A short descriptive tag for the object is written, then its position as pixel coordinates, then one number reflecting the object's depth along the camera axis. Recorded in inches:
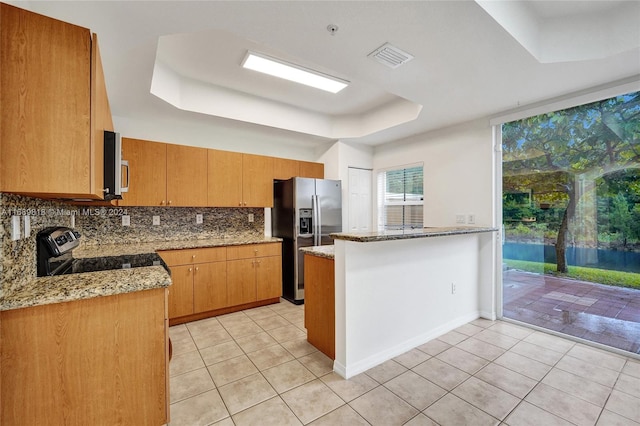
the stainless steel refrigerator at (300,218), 155.6
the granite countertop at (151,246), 103.9
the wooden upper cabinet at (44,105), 46.2
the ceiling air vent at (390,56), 81.3
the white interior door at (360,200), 184.4
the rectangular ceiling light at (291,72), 104.7
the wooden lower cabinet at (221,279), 126.6
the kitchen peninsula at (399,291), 86.8
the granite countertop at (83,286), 48.7
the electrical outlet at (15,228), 54.5
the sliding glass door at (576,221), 100.6
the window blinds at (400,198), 167.6
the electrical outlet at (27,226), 60.4
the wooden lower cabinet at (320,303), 93.4
